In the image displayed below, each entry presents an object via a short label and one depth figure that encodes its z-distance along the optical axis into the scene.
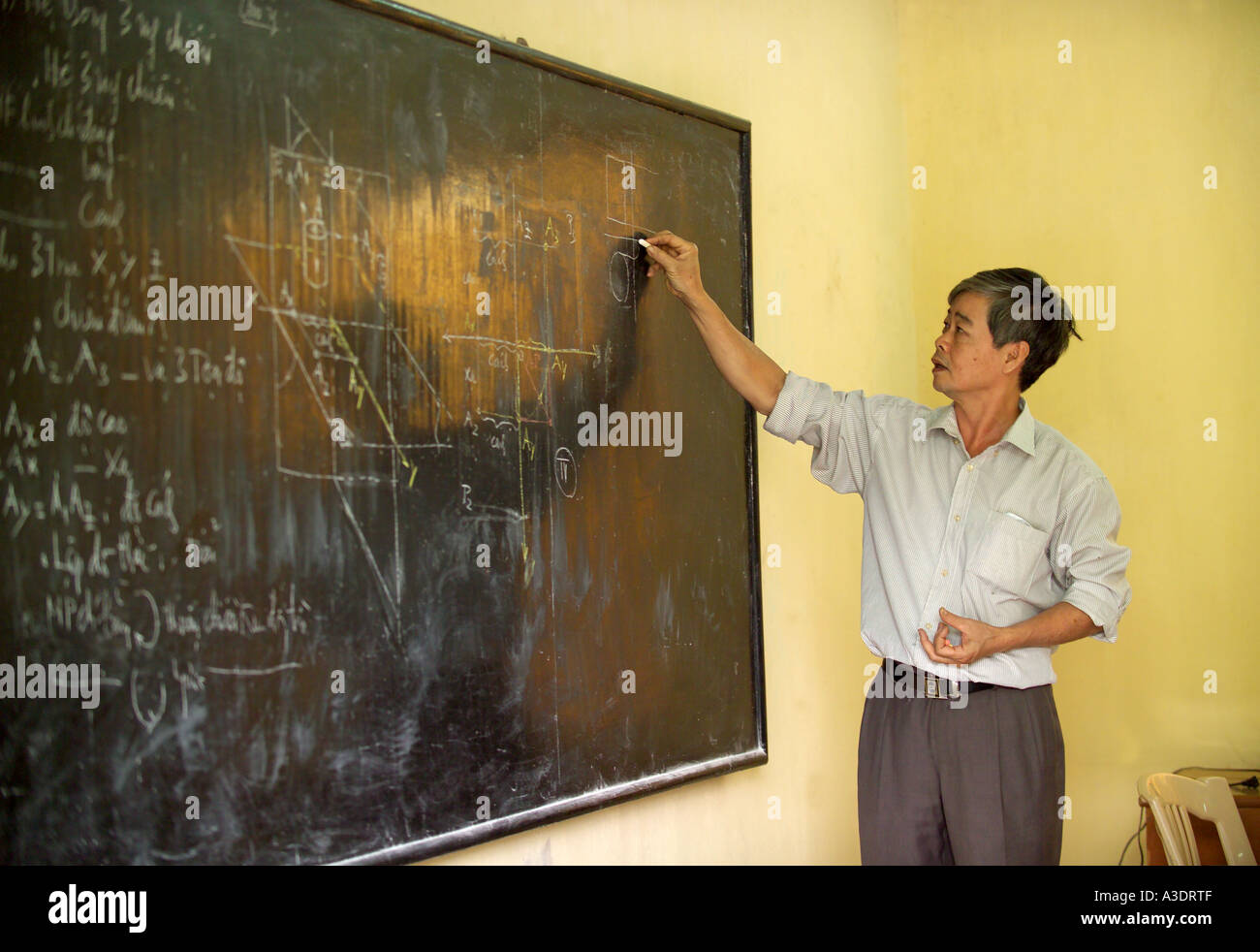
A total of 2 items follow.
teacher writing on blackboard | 2.18
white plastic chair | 2.39
